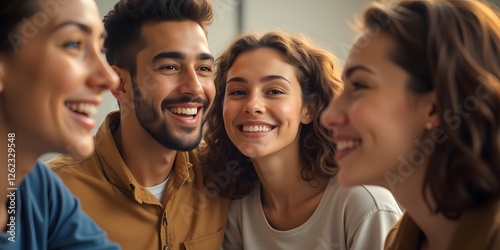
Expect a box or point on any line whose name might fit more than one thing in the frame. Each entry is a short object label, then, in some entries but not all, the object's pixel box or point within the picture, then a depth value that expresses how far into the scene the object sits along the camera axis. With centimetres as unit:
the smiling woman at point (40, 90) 78
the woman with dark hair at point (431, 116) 75
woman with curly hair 127
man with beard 125
